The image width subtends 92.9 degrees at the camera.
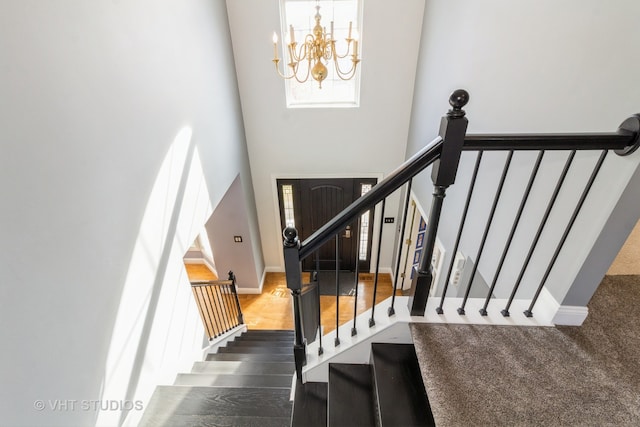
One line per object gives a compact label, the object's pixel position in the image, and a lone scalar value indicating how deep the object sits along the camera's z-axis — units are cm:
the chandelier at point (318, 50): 290
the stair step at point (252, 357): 328
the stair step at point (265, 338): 397
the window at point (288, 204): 512
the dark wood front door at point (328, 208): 503
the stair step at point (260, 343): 375
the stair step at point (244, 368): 282
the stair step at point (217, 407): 200
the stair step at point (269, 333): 416
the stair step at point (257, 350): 354
